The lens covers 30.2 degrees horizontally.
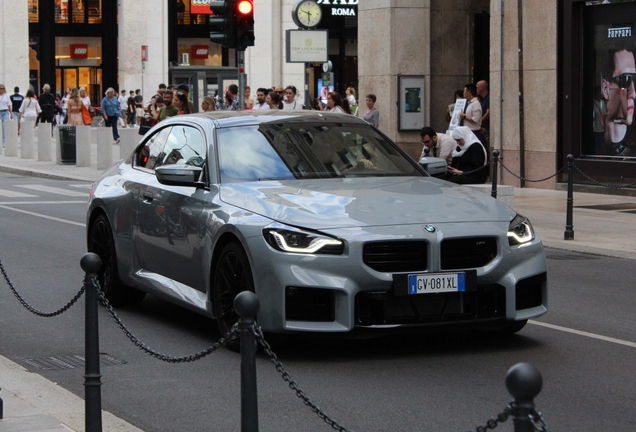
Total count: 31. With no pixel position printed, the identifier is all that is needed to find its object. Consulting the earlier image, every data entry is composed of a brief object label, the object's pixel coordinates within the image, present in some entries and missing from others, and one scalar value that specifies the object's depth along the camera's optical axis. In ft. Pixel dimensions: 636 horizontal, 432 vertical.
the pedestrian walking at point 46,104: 137.49
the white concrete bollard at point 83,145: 95.55
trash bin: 98.84
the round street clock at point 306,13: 71.61
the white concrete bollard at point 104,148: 91.76
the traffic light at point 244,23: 62.64
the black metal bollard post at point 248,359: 14.14
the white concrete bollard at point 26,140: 108.68
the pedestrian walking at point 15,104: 148.87
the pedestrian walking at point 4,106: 126.92
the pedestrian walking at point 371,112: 80.02
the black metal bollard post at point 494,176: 49.34
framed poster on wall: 84.53
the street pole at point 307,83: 72.09
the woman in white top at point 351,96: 127.13
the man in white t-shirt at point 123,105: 163.08
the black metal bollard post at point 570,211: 46.21
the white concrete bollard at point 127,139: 85.87
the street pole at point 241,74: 64.34
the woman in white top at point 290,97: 77.71
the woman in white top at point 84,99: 131.63
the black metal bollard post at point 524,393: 10.03
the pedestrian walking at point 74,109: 116.16
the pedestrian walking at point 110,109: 133.18
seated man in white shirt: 50.47
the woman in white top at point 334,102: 69.97
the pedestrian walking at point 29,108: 130.41
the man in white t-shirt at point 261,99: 82.43
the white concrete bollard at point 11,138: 112.06
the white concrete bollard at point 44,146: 104.78
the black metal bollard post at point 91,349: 17.76
